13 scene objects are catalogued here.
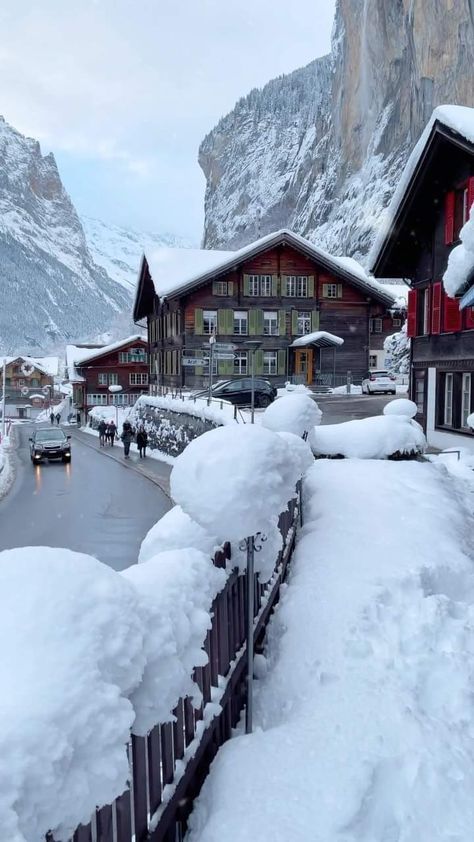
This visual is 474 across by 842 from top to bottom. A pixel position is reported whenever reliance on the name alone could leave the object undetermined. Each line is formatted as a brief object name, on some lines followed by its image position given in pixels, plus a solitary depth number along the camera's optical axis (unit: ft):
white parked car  129.18
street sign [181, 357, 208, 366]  69.45
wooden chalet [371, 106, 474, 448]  59.52
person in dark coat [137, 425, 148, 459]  105.40
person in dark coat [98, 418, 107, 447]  135.15
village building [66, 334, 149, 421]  210.59
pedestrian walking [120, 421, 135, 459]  110.42
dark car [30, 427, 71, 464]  104.12
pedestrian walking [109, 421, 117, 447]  130.24
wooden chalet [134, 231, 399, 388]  132.05
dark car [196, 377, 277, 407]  103.30
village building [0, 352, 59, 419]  358.43
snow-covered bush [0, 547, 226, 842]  6.80
